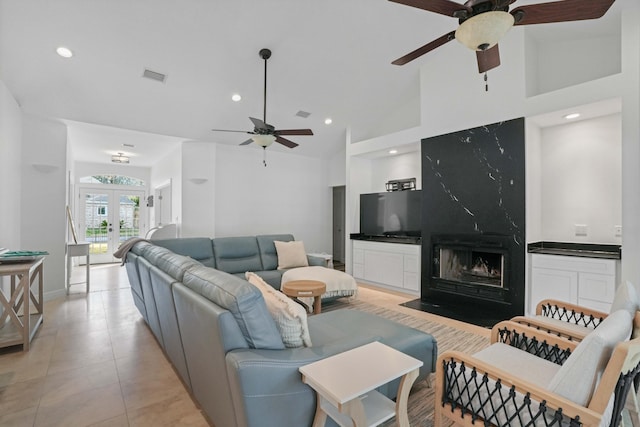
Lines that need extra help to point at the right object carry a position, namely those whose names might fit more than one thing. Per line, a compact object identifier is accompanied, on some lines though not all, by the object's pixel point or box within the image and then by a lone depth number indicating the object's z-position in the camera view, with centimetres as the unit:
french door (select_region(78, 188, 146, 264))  788
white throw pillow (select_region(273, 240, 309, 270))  497
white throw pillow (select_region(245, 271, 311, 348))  163
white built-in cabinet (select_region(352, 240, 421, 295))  503
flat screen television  531
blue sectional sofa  134
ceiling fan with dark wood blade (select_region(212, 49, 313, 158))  374
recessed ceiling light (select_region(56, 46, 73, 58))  345
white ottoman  416
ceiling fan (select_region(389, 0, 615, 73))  177
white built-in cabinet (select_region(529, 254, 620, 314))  317
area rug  199
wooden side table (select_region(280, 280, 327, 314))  359
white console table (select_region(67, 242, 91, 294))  486
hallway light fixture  698
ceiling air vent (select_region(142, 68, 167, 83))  405
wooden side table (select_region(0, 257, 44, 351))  282
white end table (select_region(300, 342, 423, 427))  120
